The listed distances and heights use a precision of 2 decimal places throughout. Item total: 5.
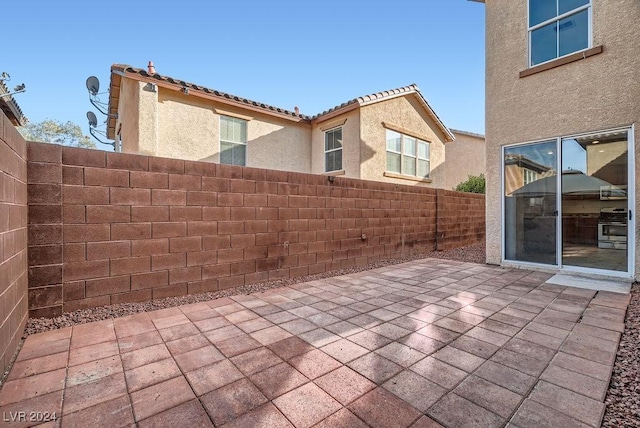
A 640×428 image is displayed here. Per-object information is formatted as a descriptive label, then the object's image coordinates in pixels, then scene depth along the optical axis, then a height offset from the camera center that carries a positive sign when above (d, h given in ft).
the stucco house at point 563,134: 16.79 +5.02
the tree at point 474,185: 45.27 +4.28
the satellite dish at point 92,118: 40.27 +13.18
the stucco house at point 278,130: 24.30 +8.76
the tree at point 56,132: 87.15 +25.14
